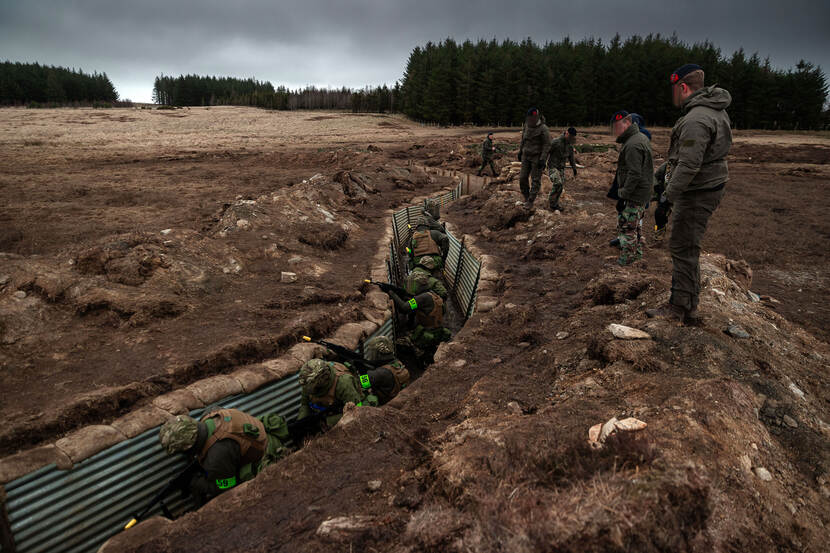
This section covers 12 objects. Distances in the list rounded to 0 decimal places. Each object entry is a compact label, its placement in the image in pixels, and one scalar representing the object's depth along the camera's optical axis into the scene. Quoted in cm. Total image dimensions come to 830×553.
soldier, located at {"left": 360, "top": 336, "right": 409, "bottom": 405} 532
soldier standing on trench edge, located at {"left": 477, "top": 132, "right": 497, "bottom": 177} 1652
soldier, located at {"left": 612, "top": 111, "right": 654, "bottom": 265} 542
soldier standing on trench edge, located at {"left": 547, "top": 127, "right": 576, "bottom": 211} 945
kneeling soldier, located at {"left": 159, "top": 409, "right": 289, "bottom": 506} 383
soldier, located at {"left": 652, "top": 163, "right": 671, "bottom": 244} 722
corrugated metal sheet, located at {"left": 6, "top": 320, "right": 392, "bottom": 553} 344
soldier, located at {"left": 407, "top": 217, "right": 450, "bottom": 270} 853
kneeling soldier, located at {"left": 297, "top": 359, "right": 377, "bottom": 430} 463
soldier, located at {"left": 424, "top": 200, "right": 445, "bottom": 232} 1027
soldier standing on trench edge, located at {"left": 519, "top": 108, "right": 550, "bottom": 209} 882
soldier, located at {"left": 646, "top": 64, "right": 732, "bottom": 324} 335
